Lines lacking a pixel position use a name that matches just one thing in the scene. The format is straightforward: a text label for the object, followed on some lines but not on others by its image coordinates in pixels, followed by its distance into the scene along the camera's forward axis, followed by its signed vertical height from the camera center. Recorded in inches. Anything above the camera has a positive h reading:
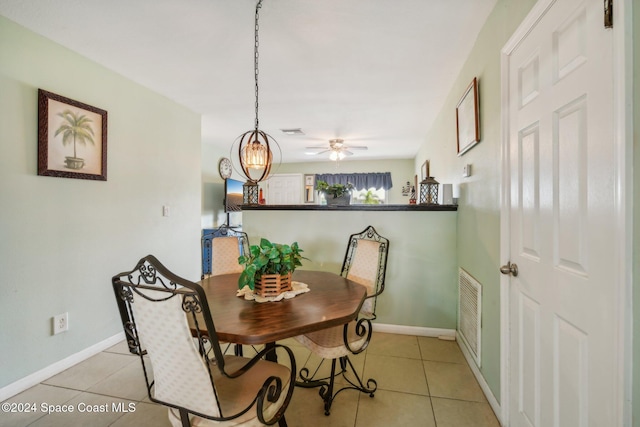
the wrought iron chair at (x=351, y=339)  62.9 -28.1
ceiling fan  198.1 +46.4
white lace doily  60.1 -17.4
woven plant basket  61.2 -15.2
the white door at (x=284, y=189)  292.2 +24.2
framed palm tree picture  80.7 +22.6
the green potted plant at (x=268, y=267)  59.7 -11.3
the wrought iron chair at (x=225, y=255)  97.6 -14.2
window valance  274.2 +31.9
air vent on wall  78.3 -29.4
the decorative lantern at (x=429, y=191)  109.0 +8.1
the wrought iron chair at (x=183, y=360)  36.1 -19.5
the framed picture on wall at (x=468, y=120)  78.9 +27.8
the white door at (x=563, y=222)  33.8 -1.4
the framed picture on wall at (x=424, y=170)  174.8 +27.8
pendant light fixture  79.3 +15.7
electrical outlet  84.0 -31.9
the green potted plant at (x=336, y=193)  115.9 +7.9
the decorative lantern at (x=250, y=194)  122.6 +8.0
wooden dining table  44.7 -17.9
